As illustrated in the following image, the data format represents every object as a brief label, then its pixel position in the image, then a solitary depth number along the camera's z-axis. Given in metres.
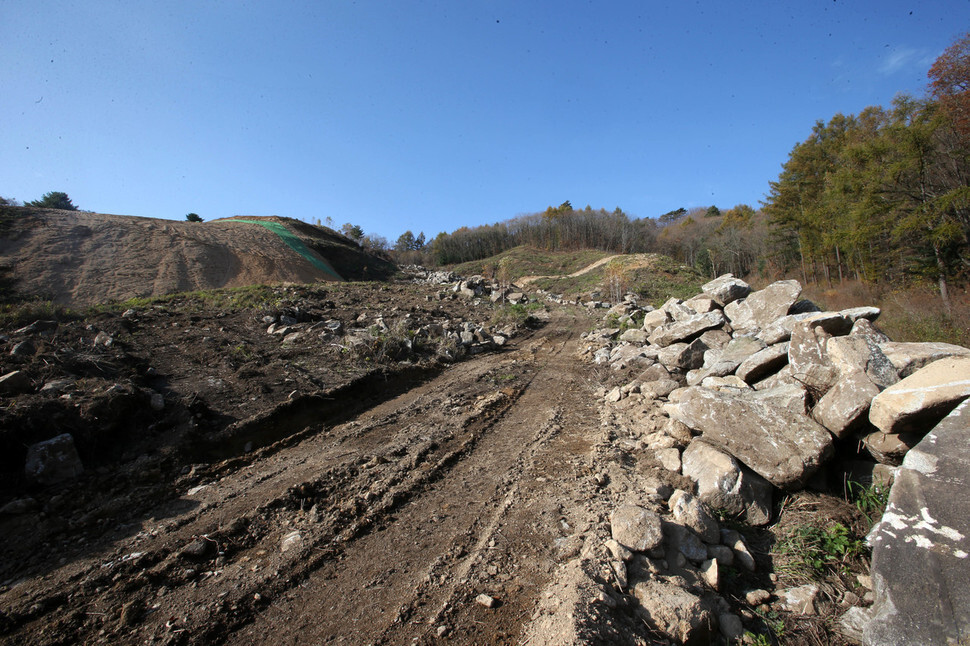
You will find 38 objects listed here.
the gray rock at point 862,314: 4.46
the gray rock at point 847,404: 3.22
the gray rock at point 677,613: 2.16
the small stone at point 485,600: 2.30
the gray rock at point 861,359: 3.43
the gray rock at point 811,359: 3.86
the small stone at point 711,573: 2.54
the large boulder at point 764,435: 3.19
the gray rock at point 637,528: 2.67
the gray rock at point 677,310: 7.69
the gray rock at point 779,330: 5.11
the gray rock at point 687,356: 6.37
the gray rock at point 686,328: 6.99
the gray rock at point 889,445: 2.99
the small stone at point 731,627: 2.25
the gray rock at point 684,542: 2.70
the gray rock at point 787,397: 3.61
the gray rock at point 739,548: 2.76
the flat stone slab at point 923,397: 2.76
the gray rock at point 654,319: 8.69
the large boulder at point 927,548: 2.04
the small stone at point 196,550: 2.74
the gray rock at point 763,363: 4.54
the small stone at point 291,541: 2.82
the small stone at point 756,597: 2.48
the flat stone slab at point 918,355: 3.59
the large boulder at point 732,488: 3.18
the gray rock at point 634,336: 8.66
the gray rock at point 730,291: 7.46
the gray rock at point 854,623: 2.21
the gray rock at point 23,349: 4.92
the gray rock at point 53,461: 3.54
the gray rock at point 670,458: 3.80
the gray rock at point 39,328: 6.10
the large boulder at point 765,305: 6.18
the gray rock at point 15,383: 4.22
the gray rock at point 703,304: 7.64
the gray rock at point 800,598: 2.41
